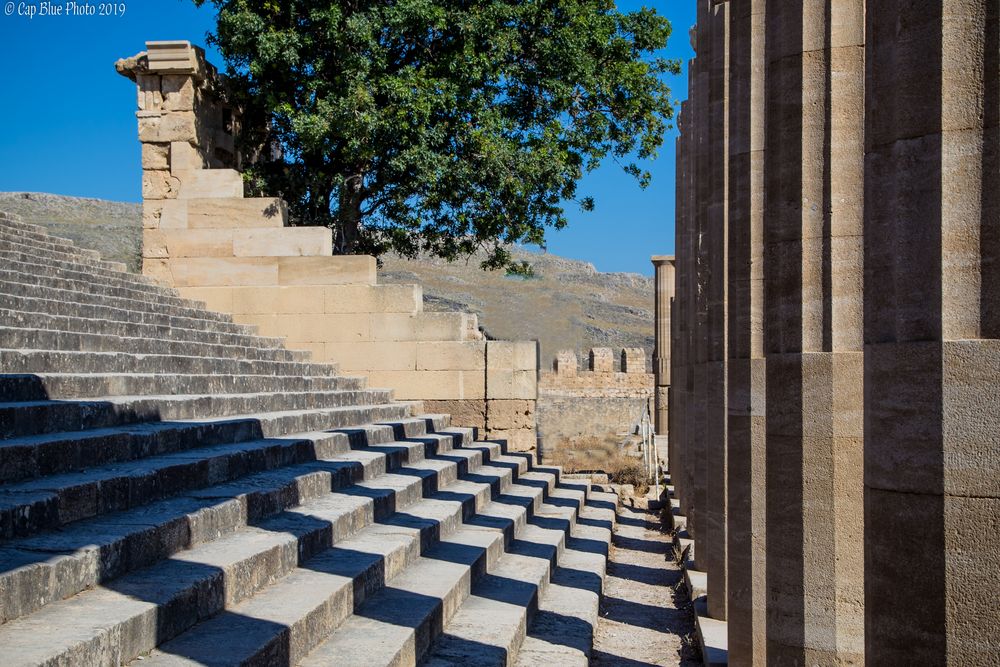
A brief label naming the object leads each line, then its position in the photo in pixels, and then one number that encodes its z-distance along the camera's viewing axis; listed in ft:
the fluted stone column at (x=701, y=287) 24.85
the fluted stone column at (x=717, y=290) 21.89
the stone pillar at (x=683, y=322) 33.94
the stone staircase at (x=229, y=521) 12.29
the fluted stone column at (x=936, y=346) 8.60
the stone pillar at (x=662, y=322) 65.67
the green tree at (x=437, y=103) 50.65
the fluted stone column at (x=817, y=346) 13.55
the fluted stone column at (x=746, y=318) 17.16
